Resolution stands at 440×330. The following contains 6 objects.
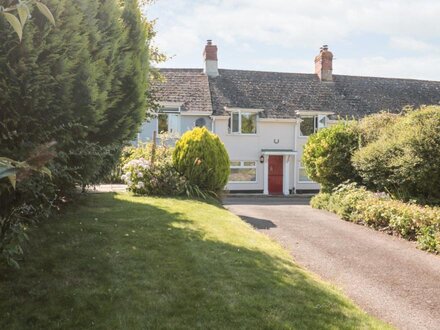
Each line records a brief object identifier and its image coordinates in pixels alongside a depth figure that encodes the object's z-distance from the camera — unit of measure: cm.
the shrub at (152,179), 1387
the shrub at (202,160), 1470
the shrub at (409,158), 1173
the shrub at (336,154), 1628
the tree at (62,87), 488
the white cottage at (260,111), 2770
